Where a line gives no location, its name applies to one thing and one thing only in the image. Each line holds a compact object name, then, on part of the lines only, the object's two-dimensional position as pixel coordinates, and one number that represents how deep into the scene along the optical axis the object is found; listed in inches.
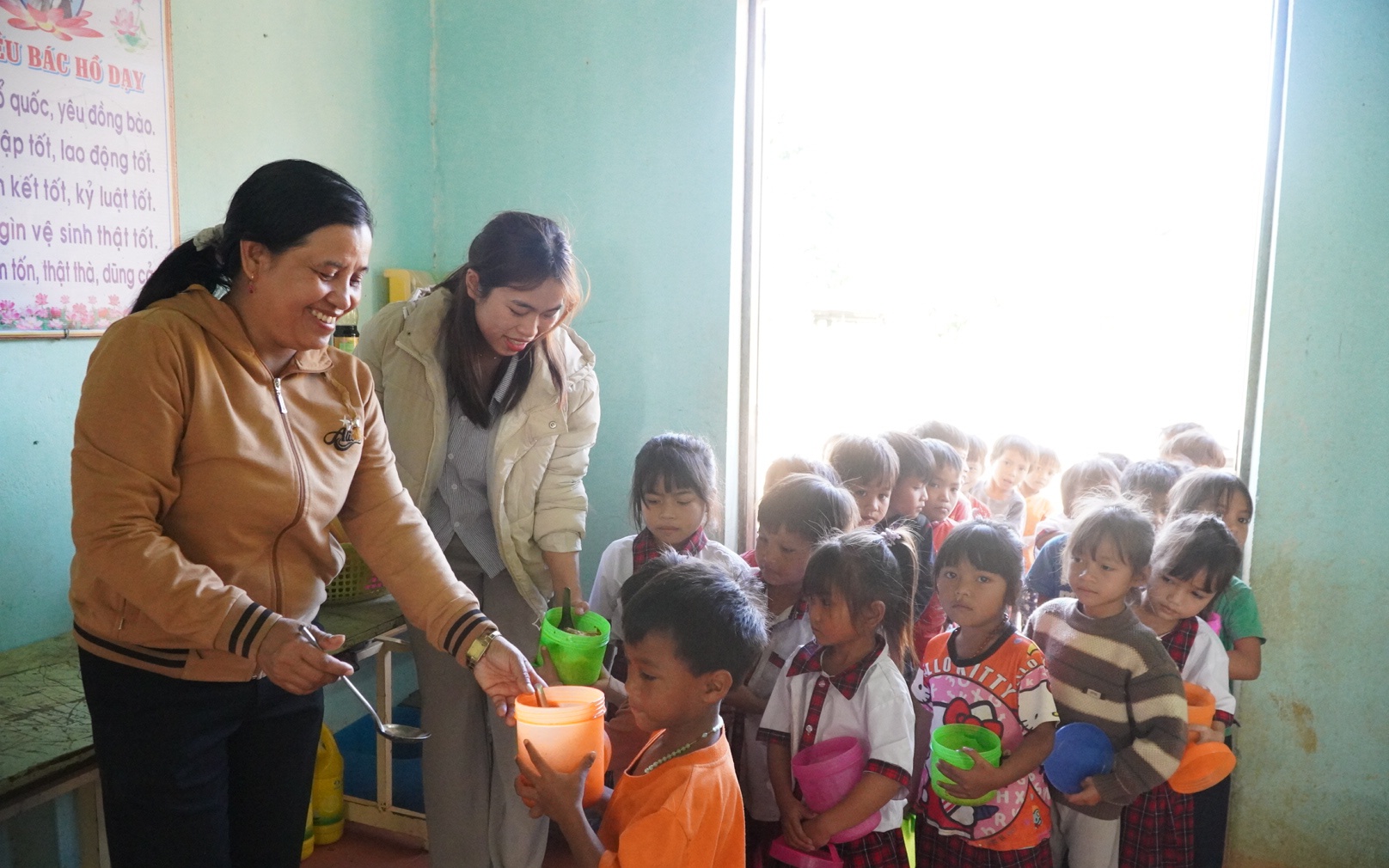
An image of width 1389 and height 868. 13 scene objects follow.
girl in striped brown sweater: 76.9
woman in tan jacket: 49.4
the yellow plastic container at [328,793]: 109.4
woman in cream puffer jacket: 80.0
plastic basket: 94.7
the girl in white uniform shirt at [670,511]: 94.7
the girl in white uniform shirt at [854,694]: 69.1
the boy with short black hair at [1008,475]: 132.0
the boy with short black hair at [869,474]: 104.2
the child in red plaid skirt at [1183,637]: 83.9
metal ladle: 59.9
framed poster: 77.7
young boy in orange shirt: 54.0
